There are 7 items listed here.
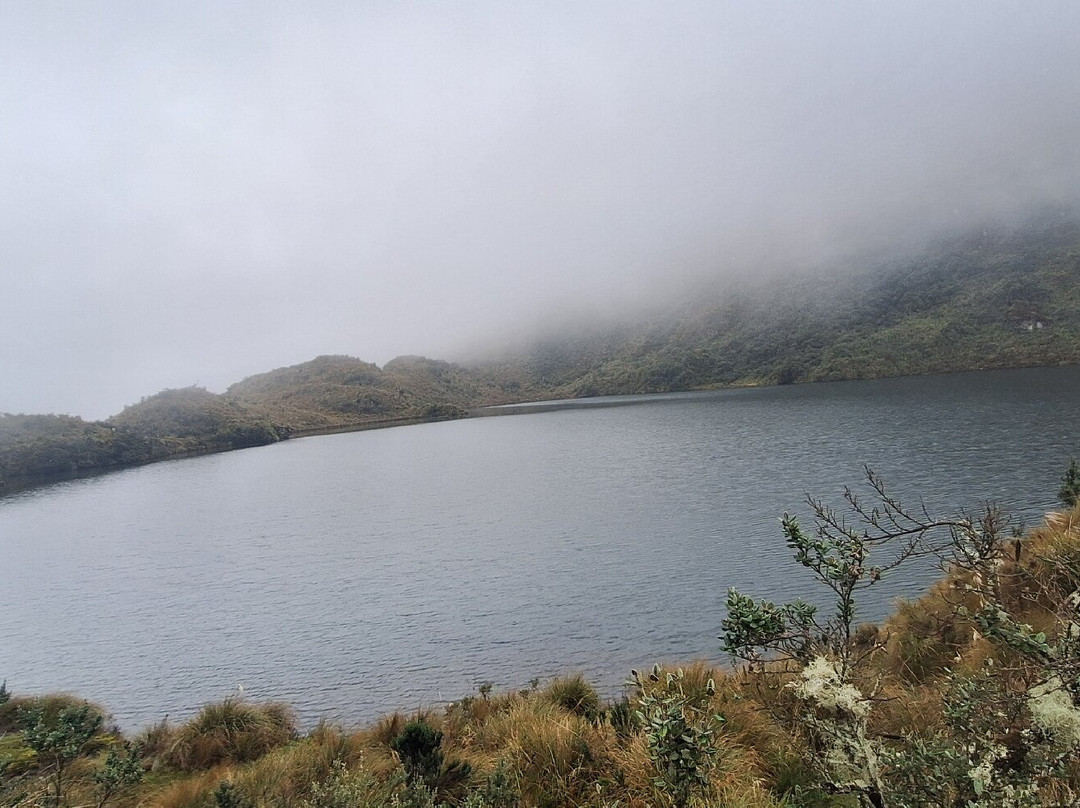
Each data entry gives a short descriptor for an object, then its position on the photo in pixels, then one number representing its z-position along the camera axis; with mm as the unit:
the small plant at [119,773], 6621
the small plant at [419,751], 7516
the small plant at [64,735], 7113
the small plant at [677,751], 5023
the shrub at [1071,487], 18156
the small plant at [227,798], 5953
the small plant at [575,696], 11211
